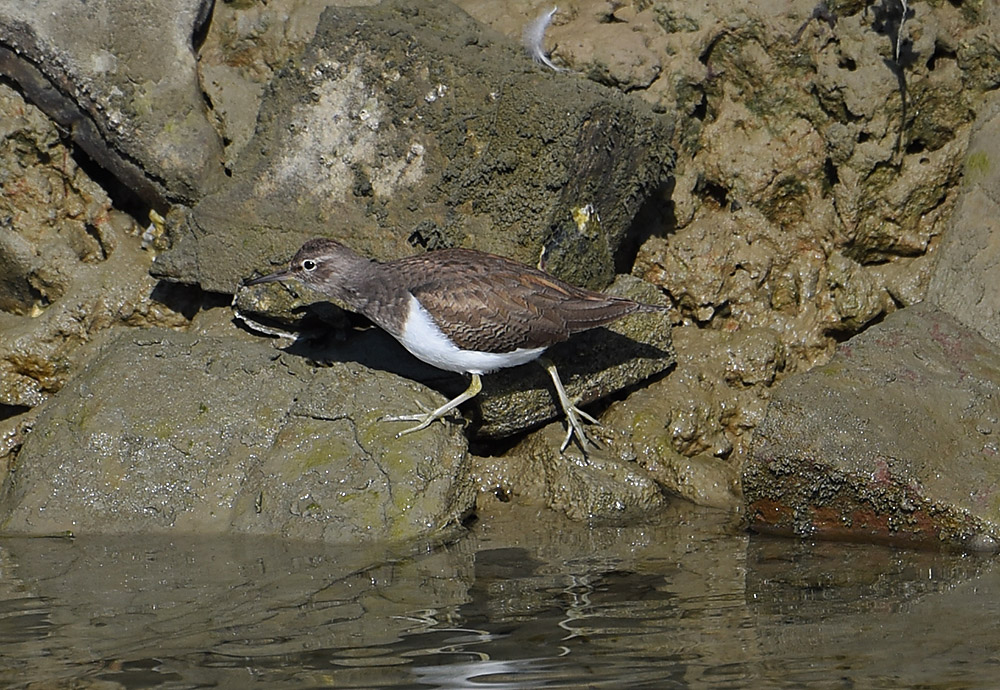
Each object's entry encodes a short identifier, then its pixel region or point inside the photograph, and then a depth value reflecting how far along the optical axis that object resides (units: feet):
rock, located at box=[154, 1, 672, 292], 48.85
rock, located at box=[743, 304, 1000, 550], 42.11
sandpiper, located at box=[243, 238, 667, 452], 46.37
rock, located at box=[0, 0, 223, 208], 53.06
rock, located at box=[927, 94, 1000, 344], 50.37
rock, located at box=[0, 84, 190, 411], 53.98
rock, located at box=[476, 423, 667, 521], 48.32
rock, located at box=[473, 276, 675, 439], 50.21
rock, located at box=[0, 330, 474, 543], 44.88
